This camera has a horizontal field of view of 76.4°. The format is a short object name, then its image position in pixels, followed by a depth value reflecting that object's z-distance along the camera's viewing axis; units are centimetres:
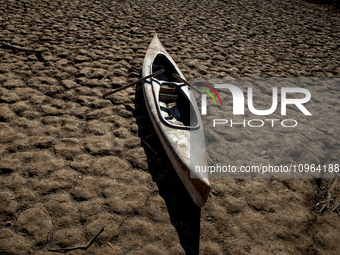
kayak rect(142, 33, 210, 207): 224
